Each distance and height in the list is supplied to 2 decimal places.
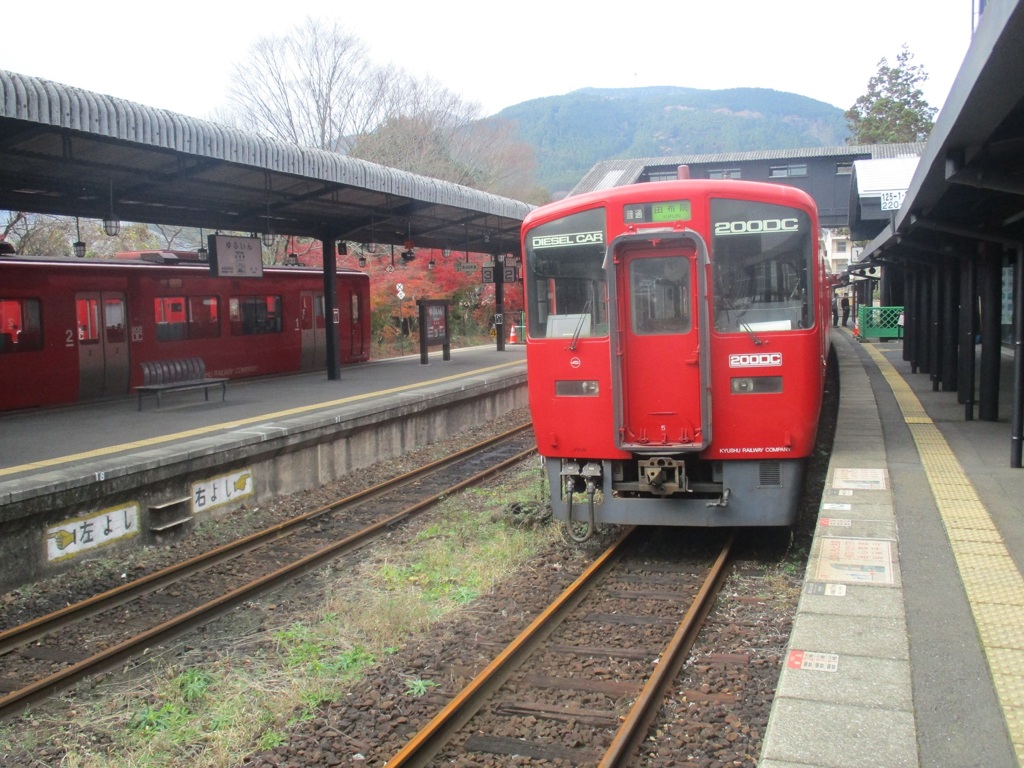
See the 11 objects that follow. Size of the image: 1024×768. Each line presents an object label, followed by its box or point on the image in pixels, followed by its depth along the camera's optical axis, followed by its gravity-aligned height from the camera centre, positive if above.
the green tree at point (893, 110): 51.25 +11.75
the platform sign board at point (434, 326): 21.67 -0.02
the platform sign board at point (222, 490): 9.45 -1.73
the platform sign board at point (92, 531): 7.79 -1.78
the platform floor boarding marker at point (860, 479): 7.10 -1.37
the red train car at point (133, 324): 13.31 +0.17
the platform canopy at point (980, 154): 4.25 +1.15
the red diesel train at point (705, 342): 6.59 -0.18
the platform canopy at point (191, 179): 8.56 +2.08
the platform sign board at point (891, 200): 19.01 +2.38
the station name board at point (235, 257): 14.62 +1.25
